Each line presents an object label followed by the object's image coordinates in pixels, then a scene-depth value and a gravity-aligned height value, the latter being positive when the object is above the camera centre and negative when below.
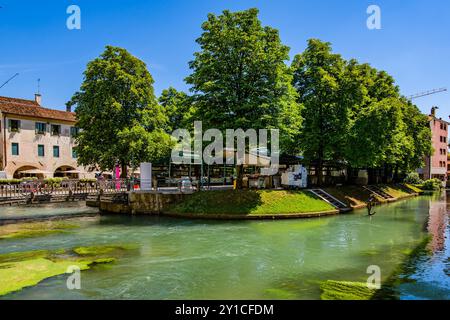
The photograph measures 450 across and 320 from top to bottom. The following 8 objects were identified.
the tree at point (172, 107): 52.51 +9.08
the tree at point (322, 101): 39.00 +7.05
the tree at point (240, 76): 31.42 +8.16
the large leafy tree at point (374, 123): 38.97 +4.87
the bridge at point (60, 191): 28.30 -1.97
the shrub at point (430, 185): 70.25 -4.04
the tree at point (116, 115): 39.66 +6.14
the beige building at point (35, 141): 49.03 +4.28
